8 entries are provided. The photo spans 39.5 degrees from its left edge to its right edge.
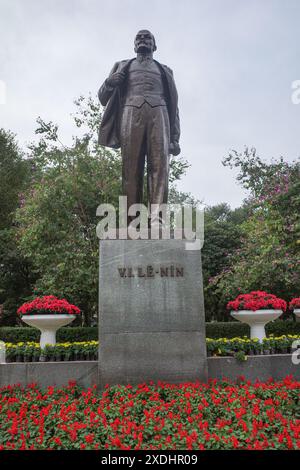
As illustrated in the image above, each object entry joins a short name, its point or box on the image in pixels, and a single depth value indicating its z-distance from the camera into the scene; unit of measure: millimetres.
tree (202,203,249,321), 20844
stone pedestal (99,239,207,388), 5242
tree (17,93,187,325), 12719
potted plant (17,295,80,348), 7504
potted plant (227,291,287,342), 7480
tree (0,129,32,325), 17703
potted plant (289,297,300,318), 8168
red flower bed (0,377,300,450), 3711
